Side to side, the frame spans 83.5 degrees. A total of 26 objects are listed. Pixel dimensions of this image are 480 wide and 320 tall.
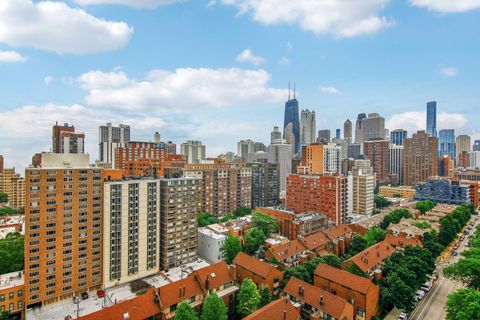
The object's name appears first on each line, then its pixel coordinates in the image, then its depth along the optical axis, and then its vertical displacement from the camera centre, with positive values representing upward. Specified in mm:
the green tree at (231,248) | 57812 -19128
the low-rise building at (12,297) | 41562 -21789
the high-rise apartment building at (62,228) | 42625 -11776
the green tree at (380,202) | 121806 -19256
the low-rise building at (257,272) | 44531 -19341
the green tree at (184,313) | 31719 -18293
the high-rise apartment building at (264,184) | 114438 -10675
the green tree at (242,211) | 94919 -18618
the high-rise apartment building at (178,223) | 56438 -13821
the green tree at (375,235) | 64312 -18380
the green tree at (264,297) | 39500 -20449
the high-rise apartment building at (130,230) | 49625 -13874
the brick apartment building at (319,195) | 85500 -11949
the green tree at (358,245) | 61188 -19480
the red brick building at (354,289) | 37938 -19252
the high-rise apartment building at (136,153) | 114125 +2489
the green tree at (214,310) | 33872 -19122
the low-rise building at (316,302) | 35094 -19698
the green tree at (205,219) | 78956 -18311
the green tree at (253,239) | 61719 -18632
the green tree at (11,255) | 50719 -18677
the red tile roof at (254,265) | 44875 -18483
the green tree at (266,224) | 69125 -16828
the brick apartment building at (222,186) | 92562 -9973
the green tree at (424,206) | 99162 -17406
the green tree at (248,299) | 37531 -19685
